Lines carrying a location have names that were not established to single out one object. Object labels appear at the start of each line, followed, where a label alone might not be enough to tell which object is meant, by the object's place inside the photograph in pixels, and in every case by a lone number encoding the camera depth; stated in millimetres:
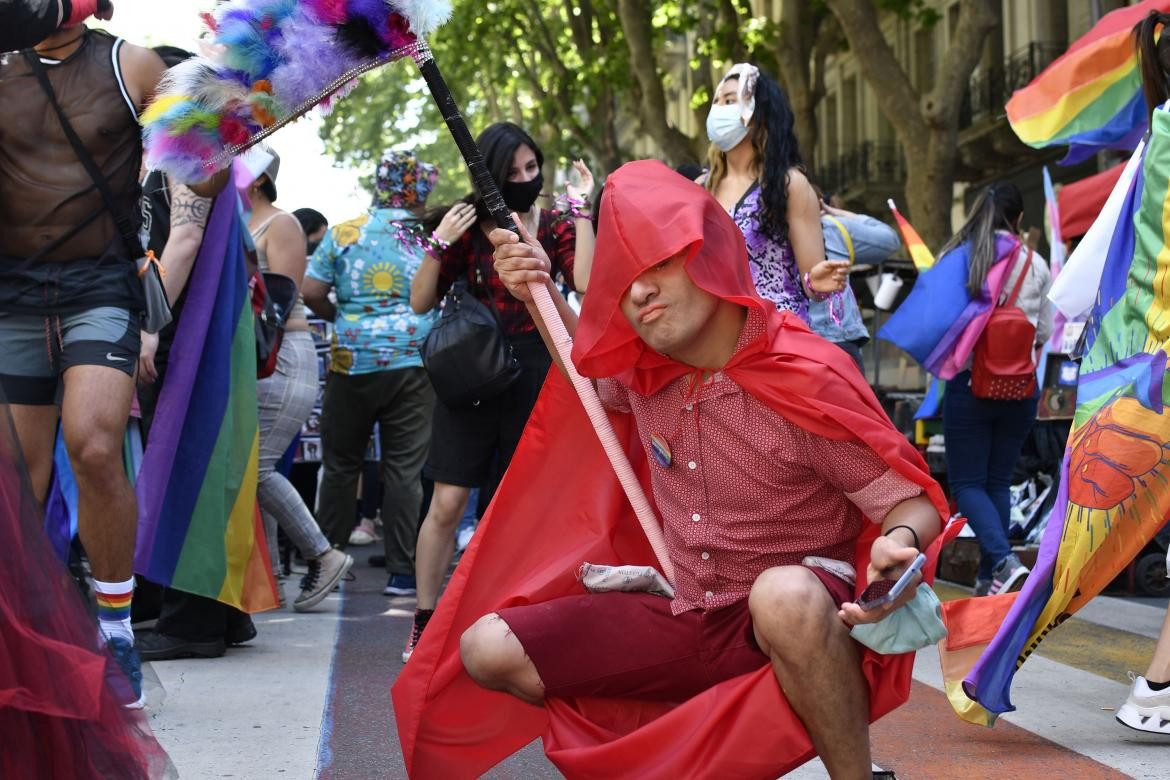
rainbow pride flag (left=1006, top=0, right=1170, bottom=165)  6703
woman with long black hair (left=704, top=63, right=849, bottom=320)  5520
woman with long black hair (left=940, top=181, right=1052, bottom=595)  7922
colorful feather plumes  3609
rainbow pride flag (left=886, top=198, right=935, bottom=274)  9320
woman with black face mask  5980
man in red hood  3184
